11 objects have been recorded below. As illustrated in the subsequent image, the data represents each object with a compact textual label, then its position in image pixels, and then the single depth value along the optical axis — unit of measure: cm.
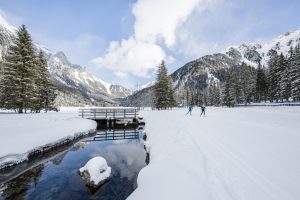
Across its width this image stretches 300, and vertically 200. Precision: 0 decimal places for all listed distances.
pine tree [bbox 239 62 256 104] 7412
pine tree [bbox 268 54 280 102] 5925
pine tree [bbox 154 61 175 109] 5678
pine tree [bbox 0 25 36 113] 3231
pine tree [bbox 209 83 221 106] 9131
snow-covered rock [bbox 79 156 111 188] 1027
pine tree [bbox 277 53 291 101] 5462
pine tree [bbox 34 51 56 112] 4062
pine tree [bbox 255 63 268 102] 6862
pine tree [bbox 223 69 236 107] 7010
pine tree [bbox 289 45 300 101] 4781
